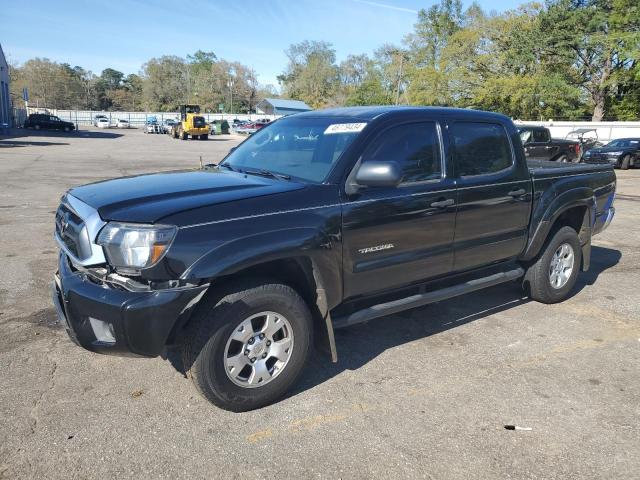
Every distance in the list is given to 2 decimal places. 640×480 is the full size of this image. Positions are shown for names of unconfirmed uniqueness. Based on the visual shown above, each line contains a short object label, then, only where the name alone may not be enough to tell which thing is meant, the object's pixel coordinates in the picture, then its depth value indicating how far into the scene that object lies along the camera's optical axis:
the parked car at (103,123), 66.19
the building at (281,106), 75.88
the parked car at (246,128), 55.96
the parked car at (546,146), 16.53
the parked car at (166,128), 55.94
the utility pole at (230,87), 105.06
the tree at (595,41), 34.81
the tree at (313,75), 96.75
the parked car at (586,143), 23.32
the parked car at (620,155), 21.92
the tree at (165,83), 110.50
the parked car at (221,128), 57.28
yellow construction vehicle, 43.53
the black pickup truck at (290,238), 2.88
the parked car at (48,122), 50.03
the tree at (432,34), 58.16
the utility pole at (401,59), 52.12
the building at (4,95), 47.03
